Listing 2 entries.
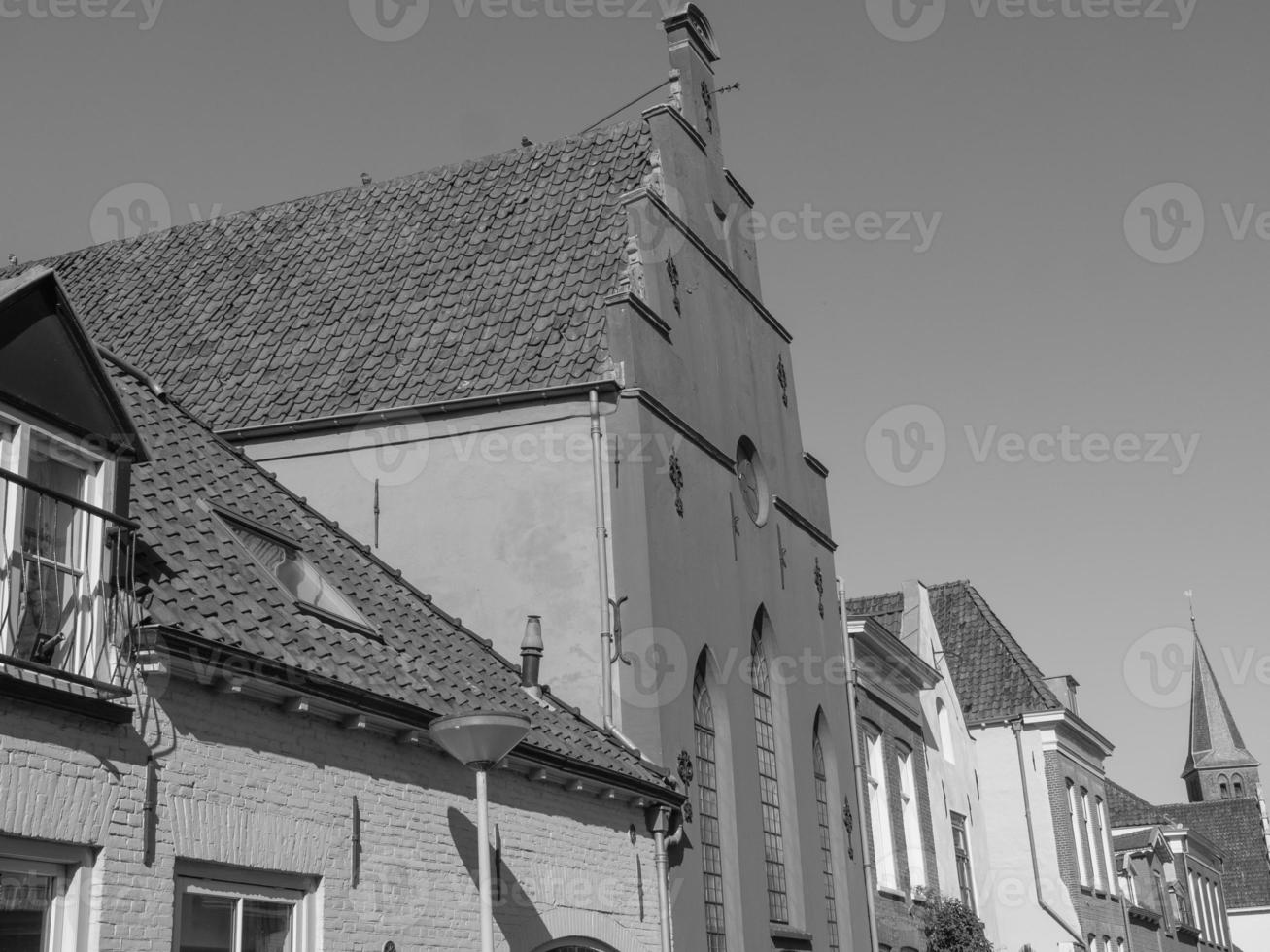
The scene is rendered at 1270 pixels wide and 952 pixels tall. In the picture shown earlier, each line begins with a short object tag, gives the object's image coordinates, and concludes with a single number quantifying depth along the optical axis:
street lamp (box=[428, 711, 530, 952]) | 9.56
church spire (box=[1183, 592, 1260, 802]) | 99.94
